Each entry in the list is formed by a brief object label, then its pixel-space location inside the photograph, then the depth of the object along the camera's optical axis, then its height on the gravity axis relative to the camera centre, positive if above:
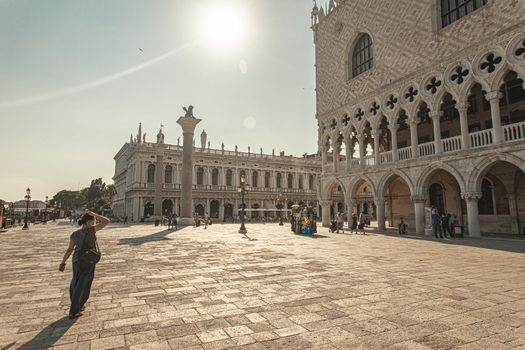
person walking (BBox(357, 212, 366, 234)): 18.41 -0.88
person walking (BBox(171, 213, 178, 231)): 23.39 -0.74
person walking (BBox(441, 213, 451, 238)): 15.66 -0.86
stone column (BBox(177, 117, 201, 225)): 26.94 +3.61
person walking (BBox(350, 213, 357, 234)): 18.94 -1.08
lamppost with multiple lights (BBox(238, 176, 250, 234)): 20.77 -0.40
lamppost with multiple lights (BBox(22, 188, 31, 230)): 24.78 +1.45
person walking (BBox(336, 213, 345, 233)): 20.50 -0.99
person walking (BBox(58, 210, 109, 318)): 4.08 -0.74
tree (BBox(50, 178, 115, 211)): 83.06 +4.67
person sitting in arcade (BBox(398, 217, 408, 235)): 17.56 -1.21
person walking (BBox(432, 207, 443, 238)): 16.00 -0.82
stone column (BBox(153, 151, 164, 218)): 33.97 +2.78
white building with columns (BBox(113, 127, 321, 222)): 44.97 +4.85
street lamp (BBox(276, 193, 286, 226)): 52.22 +1.13
